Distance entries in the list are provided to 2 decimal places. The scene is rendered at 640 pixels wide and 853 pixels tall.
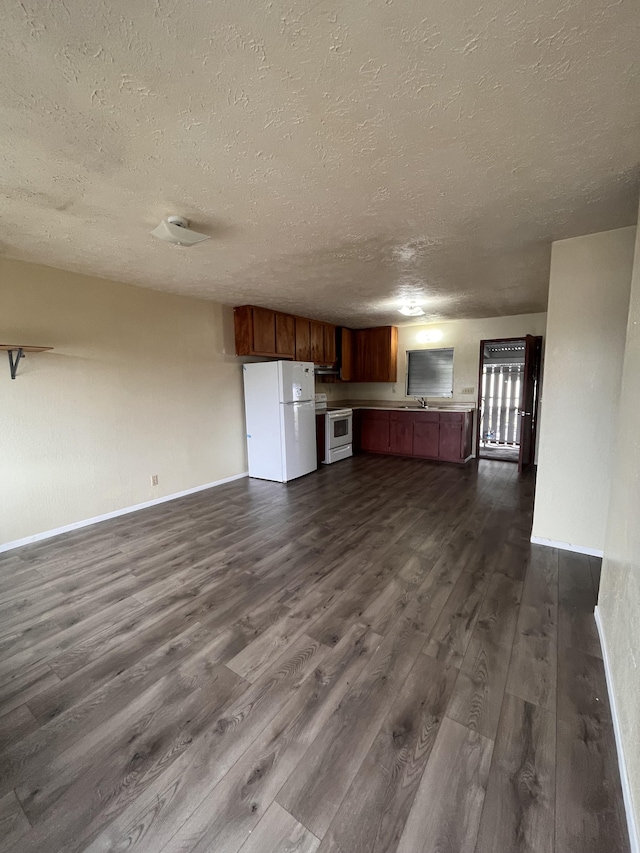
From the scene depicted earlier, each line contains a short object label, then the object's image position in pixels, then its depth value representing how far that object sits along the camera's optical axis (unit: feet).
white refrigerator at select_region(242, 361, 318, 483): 15.26
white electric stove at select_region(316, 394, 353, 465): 18.70
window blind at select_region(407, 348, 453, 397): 20.76
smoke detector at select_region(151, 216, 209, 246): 6.90
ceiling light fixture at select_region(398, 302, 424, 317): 15.19
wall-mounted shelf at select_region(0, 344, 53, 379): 9.17
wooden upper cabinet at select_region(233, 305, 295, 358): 15.20
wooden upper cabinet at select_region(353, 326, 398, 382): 21.35
